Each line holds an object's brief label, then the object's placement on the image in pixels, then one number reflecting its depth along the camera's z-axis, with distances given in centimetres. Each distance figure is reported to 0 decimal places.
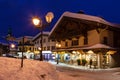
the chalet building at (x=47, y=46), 2494
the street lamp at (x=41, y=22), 589
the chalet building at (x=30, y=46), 3151
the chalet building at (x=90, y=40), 1314
